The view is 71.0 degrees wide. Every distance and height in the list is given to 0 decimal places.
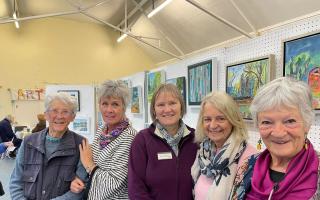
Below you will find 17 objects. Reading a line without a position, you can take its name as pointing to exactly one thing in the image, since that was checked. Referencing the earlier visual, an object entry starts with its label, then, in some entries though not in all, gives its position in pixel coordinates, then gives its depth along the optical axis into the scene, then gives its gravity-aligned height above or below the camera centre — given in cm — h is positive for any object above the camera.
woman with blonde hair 112 -29
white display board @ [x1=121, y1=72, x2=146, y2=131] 349 -34
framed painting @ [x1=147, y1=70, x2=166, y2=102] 301 +18
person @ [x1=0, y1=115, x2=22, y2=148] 541 -96
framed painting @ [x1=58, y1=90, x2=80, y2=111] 437 -1
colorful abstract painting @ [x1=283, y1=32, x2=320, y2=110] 141 +22
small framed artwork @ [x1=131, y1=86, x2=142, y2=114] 352 -12
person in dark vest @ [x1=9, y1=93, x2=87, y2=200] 143 -44
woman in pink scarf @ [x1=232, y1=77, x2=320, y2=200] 78 -19
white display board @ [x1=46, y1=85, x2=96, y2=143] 439 -37
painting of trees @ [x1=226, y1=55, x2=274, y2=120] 167 +12
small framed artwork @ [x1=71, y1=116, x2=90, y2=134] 439 -64
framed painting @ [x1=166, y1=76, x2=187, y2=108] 257 +11
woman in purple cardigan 126 -36
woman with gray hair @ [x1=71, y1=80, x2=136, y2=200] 135 -36
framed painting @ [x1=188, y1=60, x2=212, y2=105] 220 +12
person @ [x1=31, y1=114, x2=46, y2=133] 538 -77
